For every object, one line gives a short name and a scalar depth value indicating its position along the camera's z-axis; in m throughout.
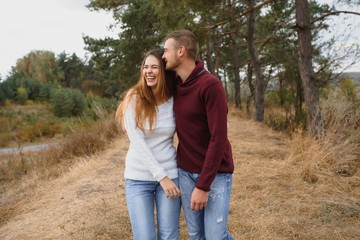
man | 2.05
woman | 2.28
